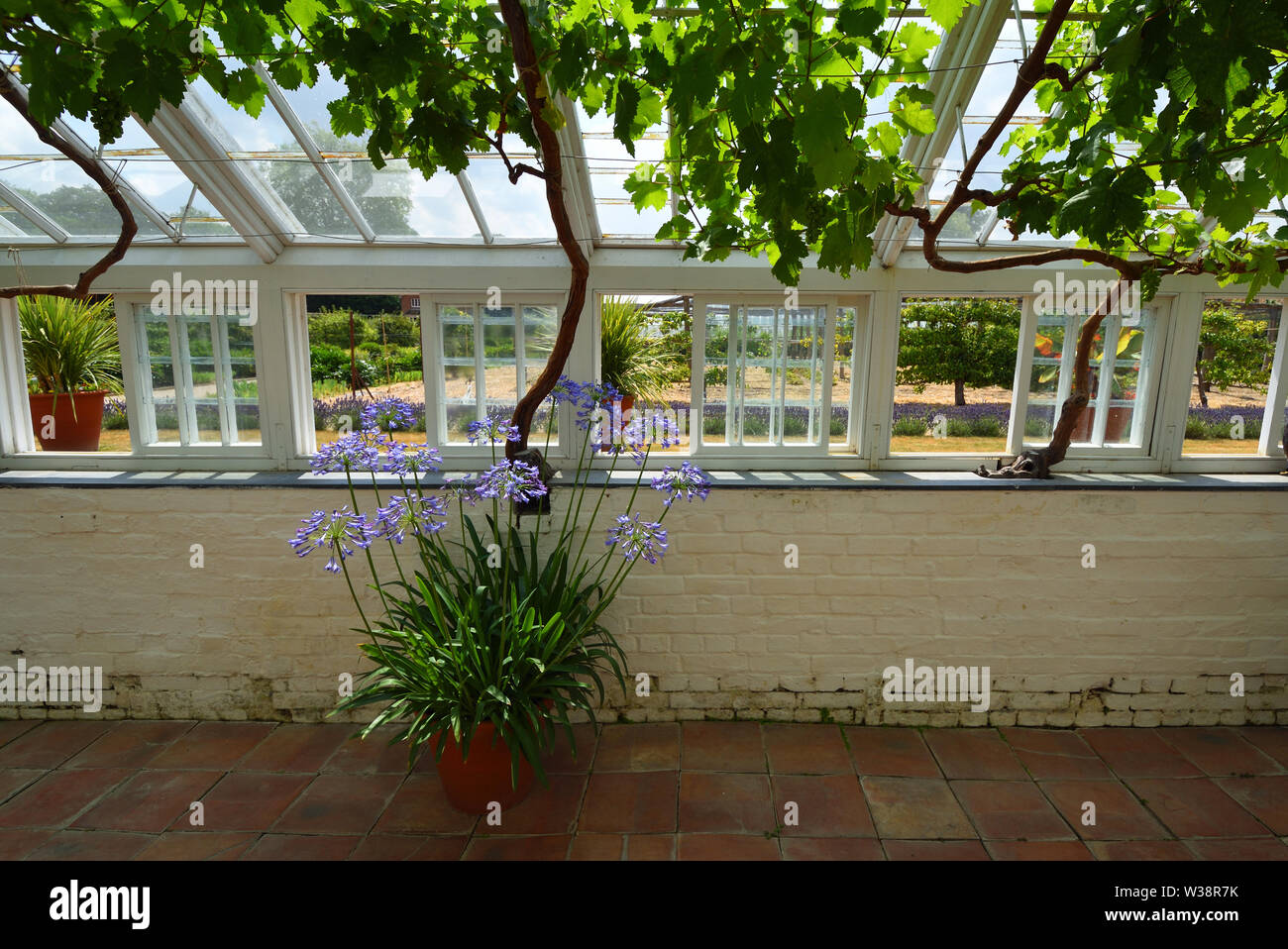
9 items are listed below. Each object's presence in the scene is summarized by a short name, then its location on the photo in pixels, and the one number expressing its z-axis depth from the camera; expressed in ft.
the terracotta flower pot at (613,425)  9.83
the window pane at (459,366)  11.75
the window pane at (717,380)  11.88
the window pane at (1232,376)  11.93
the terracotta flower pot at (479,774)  8.66
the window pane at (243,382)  11.66
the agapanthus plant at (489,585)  8.52
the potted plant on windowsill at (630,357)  12.30
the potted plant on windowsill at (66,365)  11.76
